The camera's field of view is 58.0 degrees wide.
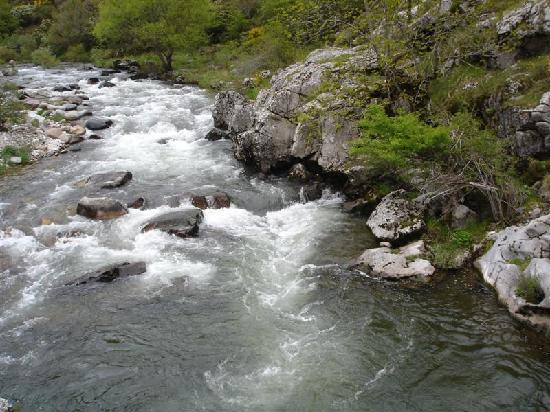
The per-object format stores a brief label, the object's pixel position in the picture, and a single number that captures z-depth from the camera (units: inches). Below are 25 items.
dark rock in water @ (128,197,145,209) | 722.2
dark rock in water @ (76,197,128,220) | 687.7
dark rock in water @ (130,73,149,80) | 1646.2
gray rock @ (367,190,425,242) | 592.1
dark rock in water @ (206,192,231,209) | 726.5
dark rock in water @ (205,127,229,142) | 1021.2
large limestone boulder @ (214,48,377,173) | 755.4
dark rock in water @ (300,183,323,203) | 741.9
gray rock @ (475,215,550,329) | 440.1
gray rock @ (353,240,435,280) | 529.7
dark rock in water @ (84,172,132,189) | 789.9
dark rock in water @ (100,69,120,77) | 1712.6
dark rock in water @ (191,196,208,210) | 723.4
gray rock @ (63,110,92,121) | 1152.2
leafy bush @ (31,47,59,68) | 1951.0
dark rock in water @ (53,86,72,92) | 1416.1
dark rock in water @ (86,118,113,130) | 1097.1
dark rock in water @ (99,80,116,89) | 1495.8
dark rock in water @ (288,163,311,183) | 795.4
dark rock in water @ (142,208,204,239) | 635.5
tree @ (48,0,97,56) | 2164.1
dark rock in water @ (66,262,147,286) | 545.6
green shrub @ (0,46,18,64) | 2038.6
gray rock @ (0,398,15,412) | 365.4
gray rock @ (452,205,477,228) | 580.7
